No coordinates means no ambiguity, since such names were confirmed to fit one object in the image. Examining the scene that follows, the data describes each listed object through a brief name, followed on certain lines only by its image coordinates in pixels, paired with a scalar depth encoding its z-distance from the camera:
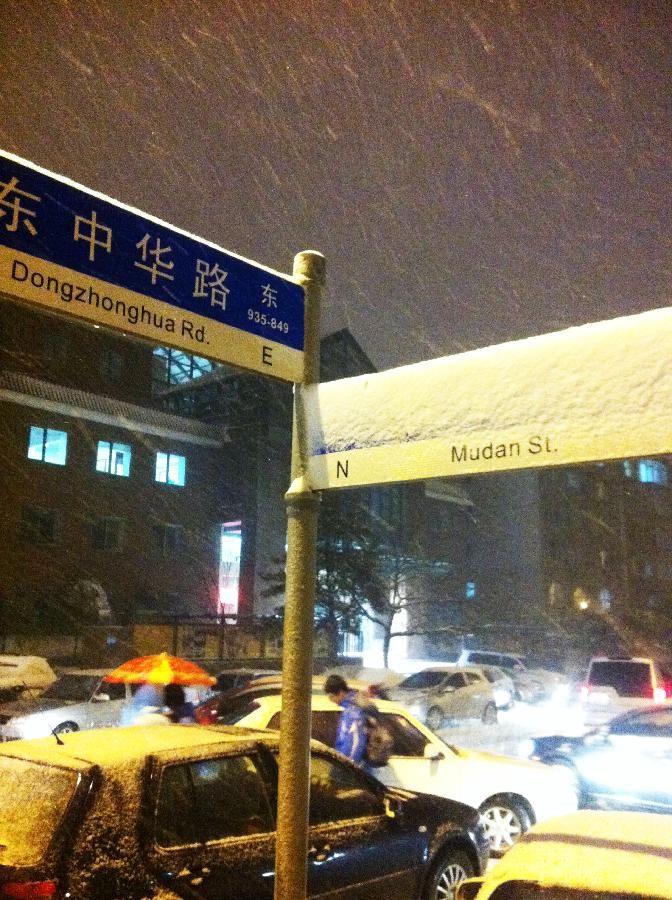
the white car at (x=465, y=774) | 7.81
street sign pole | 3.06
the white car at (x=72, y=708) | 13.34
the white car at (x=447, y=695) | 18.98
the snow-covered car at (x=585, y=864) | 3.34
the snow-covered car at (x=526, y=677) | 25.33
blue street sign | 2.84
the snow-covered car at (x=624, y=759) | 9.41
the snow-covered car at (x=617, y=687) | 17.02
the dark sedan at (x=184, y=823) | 3.79
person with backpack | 7.57
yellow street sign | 2.71
